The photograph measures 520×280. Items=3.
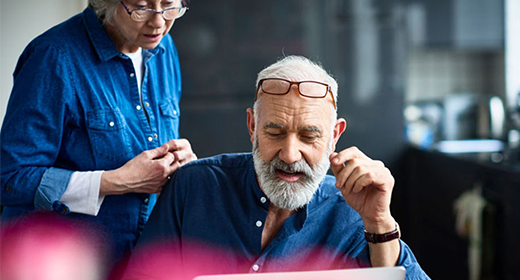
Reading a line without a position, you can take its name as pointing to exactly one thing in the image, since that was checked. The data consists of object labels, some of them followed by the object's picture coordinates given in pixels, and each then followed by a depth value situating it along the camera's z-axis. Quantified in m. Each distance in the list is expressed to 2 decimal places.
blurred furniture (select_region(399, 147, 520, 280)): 2.61
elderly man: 1.38
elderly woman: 1.39
